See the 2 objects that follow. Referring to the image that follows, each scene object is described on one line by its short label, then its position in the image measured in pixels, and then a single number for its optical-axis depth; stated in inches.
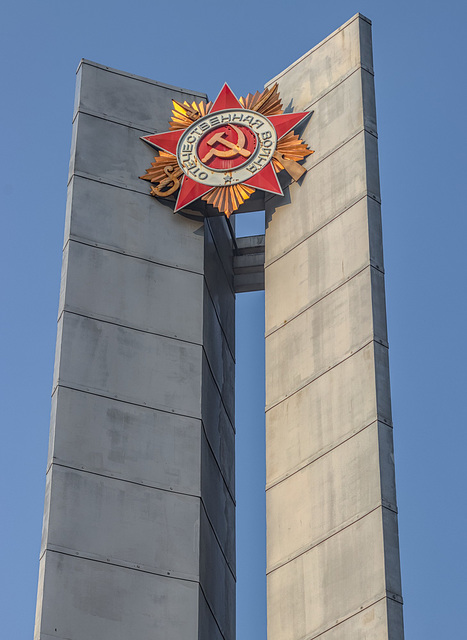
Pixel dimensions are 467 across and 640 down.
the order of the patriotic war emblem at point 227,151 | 1102.4
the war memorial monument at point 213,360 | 927.7
